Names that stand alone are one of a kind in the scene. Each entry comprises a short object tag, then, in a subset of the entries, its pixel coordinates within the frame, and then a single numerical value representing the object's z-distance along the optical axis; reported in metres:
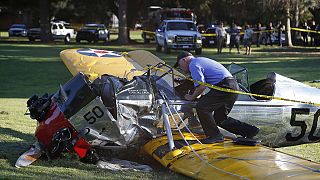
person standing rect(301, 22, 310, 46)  43.82
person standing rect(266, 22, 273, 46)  46.38
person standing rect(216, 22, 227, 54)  35.25
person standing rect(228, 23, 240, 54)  36.71
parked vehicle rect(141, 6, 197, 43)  51.34
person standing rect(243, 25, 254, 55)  33.69
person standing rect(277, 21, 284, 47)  44.91
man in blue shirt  8.00
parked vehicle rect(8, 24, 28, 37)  66.88
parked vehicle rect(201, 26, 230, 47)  46.41
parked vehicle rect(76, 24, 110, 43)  54.19
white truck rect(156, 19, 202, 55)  35.59
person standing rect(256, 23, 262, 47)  46.48
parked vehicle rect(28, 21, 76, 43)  57.09
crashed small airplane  7.12
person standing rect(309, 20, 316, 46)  42.26
